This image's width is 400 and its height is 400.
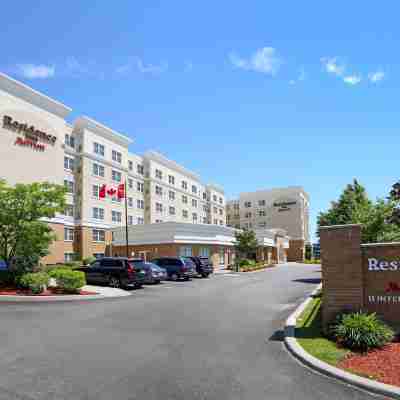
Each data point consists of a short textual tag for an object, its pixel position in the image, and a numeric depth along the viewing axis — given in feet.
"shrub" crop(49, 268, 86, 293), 61.00
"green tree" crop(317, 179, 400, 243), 56.30
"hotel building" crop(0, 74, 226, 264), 125.49
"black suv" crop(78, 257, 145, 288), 74.33
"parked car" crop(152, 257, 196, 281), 97.71
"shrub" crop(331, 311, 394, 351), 26.76
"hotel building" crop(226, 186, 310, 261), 313.53
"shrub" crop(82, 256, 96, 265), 137.32
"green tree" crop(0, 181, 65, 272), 63.77
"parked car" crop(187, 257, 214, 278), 109.60
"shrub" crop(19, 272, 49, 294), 59.26
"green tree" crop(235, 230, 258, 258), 150.78
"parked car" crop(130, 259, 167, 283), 78.02
